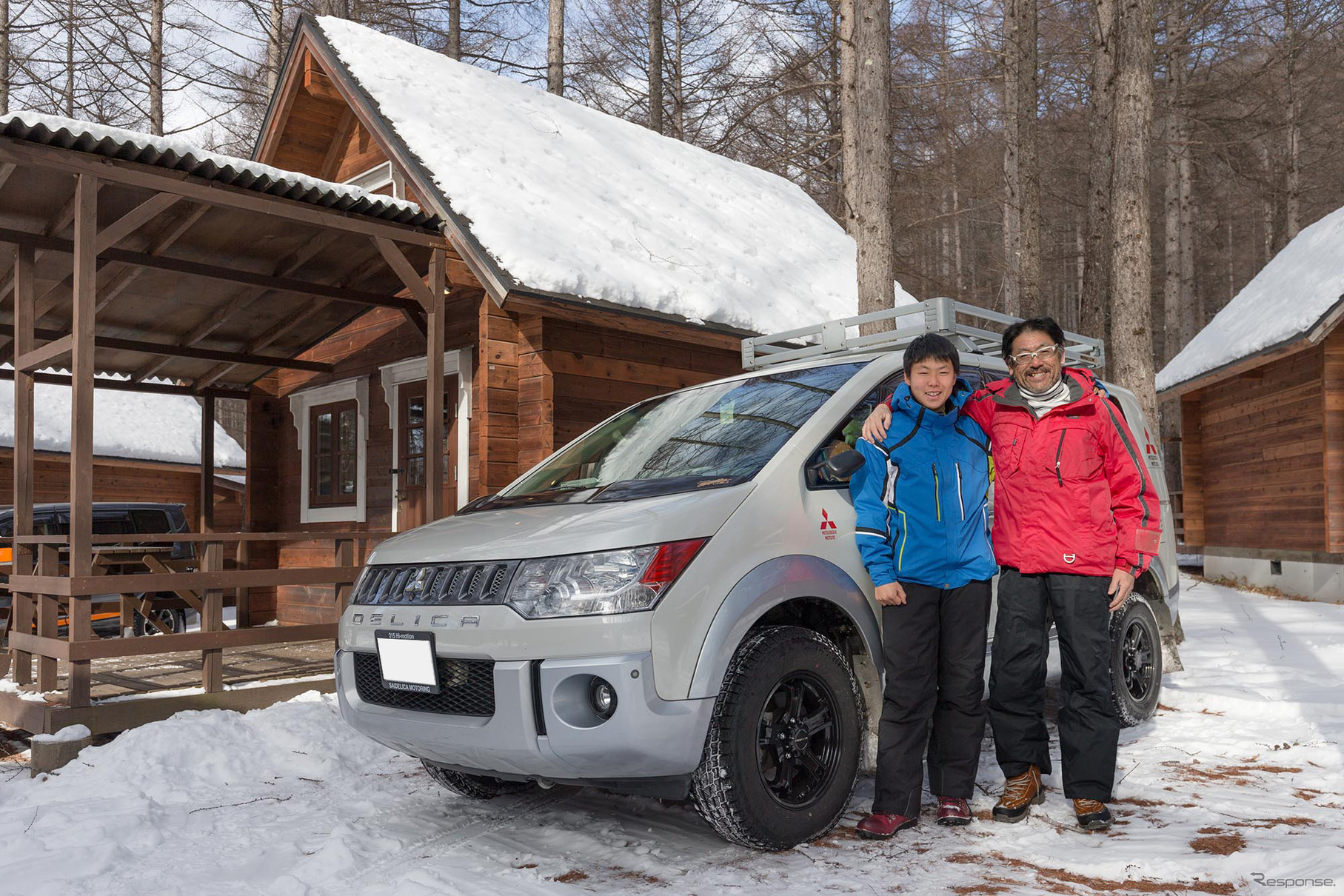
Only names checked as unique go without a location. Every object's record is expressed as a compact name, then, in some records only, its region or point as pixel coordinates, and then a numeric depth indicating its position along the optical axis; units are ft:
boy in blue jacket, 12.48
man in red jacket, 12.85
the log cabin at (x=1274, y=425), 43.21
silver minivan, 10.78
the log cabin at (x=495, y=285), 29.12
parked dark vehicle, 39.17
